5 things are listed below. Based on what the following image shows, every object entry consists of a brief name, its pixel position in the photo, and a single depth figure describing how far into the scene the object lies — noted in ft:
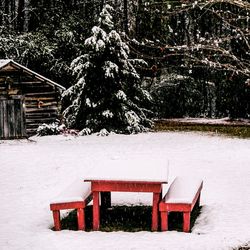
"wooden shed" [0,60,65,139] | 78.74
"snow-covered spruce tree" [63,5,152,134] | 85.46
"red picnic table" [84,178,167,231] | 27.37
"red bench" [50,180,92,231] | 27.91
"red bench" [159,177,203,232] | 27.14
